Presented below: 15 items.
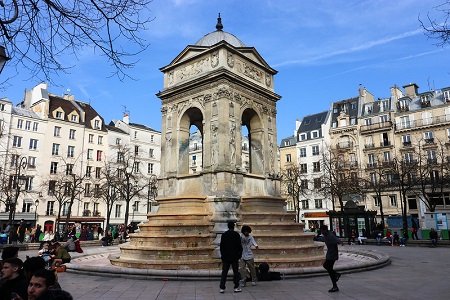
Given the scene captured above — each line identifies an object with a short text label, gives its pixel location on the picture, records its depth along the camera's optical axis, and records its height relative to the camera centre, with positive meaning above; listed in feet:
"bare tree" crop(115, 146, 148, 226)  170.81 +20.87
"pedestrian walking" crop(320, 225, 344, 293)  29.73 -3.36
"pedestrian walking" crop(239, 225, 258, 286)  31.94 -4.21
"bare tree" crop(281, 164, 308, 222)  148.82 +15.46
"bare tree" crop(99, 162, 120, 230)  125.39 +9.59
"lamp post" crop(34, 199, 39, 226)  141.81 +3.30
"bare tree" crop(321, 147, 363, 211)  129.28 +11.81
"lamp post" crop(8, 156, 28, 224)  83.85 +2.10
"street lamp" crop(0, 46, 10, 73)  15.93 +7.23
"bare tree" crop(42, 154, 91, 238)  145.48 +15.44
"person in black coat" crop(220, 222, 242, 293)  29.35 -3.43
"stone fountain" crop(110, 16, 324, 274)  41.29 +6.10
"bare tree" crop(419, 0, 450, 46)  24.75 +12.82
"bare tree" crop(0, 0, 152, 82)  17.80 +10.54
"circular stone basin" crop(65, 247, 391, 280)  34.65 -6.40
